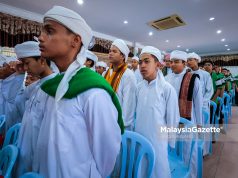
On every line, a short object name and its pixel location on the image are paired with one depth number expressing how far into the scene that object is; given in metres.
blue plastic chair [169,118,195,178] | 1.58
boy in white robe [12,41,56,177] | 1.15
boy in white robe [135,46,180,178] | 1.57
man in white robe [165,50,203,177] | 1.99
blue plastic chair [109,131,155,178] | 1.26
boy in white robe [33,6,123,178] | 0.88
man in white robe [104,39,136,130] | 2.10
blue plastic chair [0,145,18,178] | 1.06
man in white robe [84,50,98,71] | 3.11
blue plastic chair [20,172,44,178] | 0.85
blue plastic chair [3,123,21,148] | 1.57
